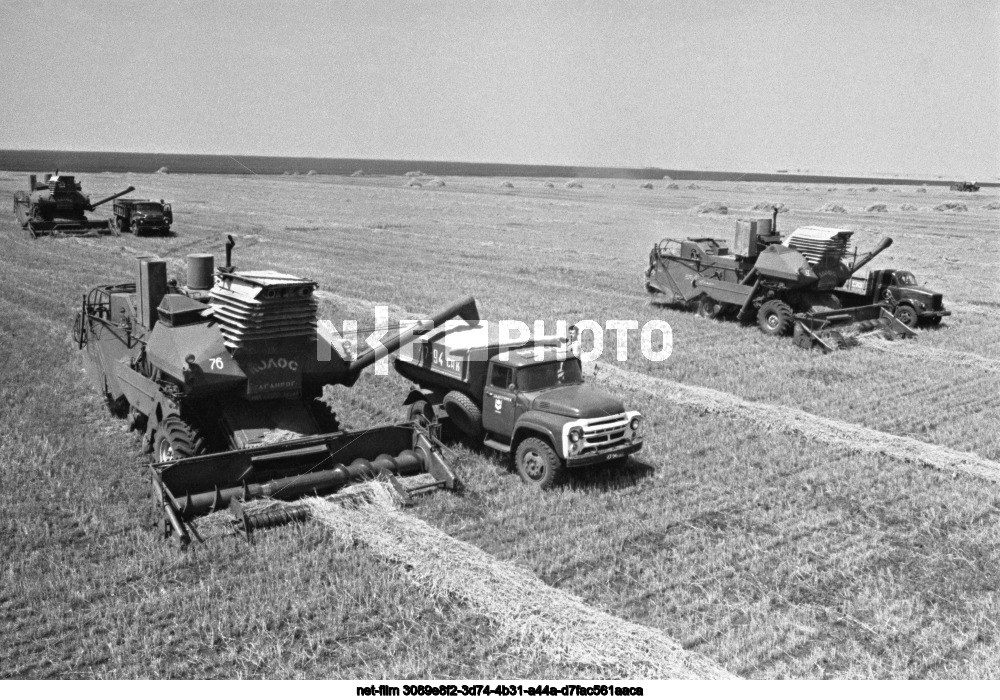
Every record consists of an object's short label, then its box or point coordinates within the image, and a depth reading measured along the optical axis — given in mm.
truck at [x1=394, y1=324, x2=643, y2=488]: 11414
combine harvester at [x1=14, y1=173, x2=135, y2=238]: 37188
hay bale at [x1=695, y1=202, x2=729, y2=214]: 56838
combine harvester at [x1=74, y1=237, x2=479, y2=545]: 10750
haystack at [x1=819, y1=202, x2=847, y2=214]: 59031
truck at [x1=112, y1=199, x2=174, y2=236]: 37719
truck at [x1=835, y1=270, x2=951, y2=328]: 22281
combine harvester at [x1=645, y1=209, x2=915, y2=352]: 20859
